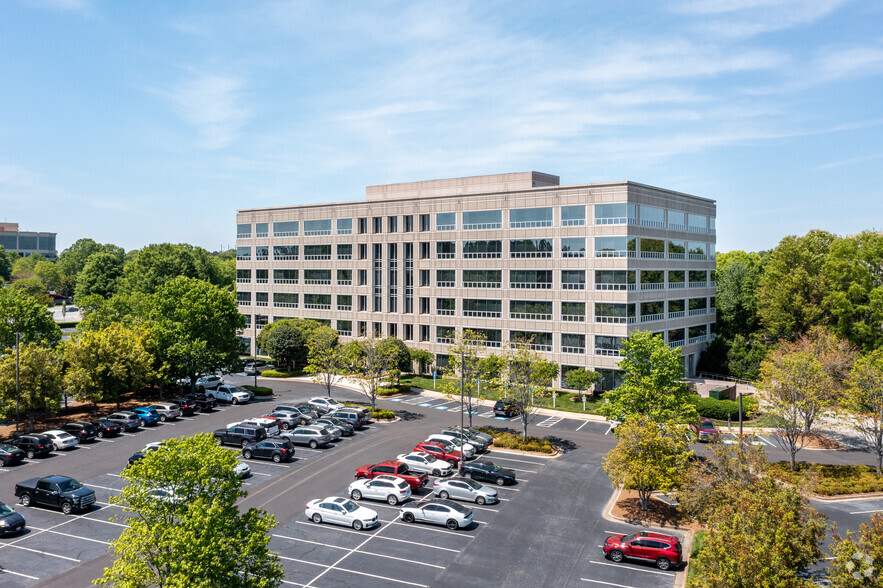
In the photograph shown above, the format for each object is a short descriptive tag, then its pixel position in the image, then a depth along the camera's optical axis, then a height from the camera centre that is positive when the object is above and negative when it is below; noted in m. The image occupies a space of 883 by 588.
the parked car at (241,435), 49.68 -11.01
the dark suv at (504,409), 60.70 -10.92
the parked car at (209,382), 72.81 -9.95
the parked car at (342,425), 54.29 -11.22
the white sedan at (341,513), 34.34 -12.13
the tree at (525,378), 50.31 -6.65
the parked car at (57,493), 36.19 -11.60
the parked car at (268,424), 53.19 -10.87
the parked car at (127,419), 54.78 -10.79
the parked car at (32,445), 47.34 -11.24
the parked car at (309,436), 50.38 -11.33
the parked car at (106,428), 53.38 -11.23
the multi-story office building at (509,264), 68.50 +4.55
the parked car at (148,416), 57.12 -10.83
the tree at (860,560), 17.94 -7.86
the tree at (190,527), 20.25 -7.91
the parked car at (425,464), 43.41 -11.72
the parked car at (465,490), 38.16 -12.04
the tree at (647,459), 35.72 -9.50
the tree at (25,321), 61.22 -2.18
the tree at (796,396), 43.19 -6.89
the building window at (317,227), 92.00 +11.05
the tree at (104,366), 57.09 -6.35
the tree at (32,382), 52.09 -7.08
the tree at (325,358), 65.12 -6.25
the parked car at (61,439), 49.19 -11.27
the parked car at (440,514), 34.38 -12.18
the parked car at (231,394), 65.60 -10.21
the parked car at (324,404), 61.47 -10.59
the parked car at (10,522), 32.94 -12.02
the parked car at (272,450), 46.56 -11.50
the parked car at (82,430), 51.34 -11.03
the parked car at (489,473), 41.69 -11.90
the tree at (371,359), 62.94 -6.26
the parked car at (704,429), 52.88 -11.52
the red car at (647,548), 30.16 -12.38
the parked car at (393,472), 40.41 -11.64
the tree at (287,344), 83.25 -6.01
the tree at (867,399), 43.31 -7.16
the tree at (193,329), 65.31 -3.12
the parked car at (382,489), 38.22 -11.94
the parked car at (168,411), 58.78 -10.78
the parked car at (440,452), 45.59 -11.49
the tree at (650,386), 42.22 -6.16
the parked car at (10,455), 45.00 -11.44
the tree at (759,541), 21.00 -8.99
